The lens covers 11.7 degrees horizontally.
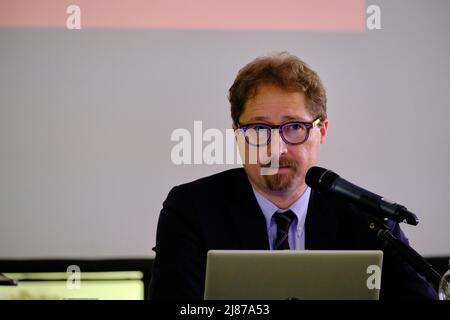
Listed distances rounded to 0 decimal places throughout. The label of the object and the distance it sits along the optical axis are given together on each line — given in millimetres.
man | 3005
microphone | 2765
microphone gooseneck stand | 2751
